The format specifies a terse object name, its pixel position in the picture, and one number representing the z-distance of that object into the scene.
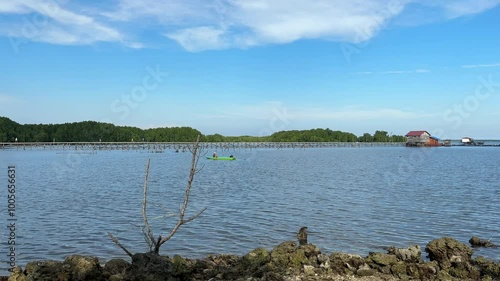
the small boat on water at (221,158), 97.01
